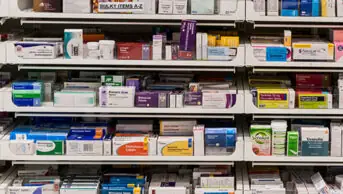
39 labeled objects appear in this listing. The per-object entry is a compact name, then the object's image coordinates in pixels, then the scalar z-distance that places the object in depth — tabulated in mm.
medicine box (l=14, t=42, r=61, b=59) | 4590
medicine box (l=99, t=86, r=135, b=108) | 4605
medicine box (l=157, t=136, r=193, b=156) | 4637
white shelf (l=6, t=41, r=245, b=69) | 4562
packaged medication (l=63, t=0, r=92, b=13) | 4562
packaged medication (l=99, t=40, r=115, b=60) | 4574
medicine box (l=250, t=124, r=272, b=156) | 4605
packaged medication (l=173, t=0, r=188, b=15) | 4547
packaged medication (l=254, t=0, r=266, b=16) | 4527
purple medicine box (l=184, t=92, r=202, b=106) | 4633
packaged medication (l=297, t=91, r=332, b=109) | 4609
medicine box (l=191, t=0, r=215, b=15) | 4539
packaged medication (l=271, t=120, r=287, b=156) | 4590
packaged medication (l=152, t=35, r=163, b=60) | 4566
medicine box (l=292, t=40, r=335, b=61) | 4559
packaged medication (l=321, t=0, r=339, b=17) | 4523
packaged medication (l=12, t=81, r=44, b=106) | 4621
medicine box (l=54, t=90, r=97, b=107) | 4621
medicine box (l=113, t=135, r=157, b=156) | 4633
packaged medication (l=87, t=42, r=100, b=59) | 4590
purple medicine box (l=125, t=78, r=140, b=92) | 4668
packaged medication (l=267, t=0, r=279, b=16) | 4523
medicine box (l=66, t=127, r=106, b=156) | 4637
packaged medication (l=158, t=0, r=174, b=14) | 4543
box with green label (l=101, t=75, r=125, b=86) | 4664
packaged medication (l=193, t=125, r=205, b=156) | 4605
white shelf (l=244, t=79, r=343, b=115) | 4601
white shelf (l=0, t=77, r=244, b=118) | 4598
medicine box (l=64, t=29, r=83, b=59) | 4566
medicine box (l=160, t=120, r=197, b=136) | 4746
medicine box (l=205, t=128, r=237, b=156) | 4594
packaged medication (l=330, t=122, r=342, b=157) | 4594
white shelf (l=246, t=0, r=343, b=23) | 4512
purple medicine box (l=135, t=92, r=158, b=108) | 4621
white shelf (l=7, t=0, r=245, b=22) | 4527
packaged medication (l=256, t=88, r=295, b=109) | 4598
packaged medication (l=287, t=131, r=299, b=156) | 4582
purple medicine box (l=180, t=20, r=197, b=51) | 4488
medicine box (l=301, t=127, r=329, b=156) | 4574
